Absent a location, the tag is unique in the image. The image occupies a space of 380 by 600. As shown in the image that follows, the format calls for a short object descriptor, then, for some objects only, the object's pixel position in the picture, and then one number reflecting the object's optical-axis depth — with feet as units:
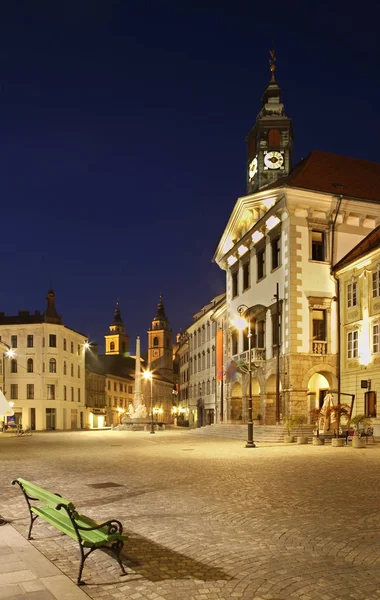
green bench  22.40
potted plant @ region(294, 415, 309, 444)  103.43
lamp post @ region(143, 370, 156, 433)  178.32
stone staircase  113.80
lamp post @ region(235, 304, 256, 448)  92.94
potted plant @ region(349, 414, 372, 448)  90.53
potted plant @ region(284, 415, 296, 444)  105.29
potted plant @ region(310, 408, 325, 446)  96.32
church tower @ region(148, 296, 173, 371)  547.61
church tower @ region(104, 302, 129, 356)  574.56
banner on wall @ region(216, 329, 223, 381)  200.34
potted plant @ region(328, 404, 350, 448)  94.69
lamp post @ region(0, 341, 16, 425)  231.01
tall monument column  218.24
